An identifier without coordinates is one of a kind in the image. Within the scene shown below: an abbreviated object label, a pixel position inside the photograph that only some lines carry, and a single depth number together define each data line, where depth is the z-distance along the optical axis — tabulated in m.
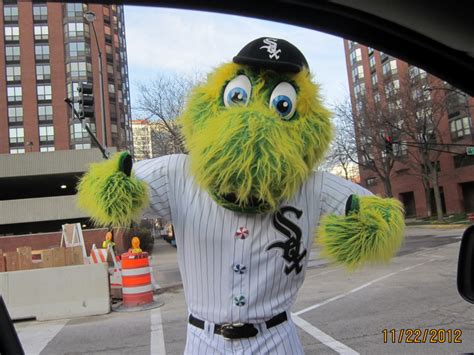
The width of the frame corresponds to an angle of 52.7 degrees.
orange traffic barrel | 9.12
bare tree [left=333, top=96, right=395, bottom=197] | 26.28
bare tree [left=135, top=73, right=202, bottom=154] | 23.89
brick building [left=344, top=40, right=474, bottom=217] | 25.98
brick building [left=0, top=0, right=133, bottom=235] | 58.22
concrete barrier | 8.77
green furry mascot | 1.88
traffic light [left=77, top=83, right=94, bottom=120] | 10.78
